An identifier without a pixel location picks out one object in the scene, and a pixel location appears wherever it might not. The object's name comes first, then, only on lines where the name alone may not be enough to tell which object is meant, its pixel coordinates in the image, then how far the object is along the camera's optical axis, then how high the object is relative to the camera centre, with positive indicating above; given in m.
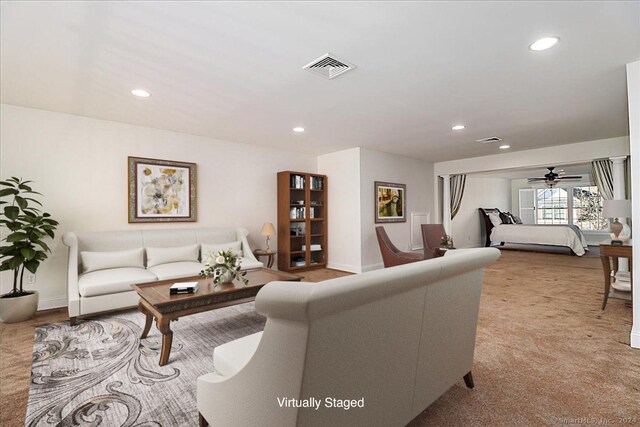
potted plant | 3.08 -0.30
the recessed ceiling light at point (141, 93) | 3.05 +1.30
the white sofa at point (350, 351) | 0.97 -0.55
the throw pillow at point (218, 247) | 4.36 -0.47
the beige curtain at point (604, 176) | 5.74 +0.72
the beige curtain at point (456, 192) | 7.94 +0.61
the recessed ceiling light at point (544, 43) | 2.17 +1.28
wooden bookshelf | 5.63 -0.09
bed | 7.77 -0.60
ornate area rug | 1.73 -1.14
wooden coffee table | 2.30 -0.69
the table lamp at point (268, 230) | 5.23 -0.25
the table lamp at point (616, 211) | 3.50 +0.02
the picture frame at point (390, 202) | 5.99 +0.27
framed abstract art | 4.26 +0.40
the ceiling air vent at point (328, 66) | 2.43 +1.28
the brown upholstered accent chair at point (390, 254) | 4.61 -0.64
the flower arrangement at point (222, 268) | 2.80 -0.49
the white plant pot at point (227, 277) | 2.82 -0.58
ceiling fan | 8.28 +1.10
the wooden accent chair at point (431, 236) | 5.60 -0.42
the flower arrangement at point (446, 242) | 5.55 -0.53
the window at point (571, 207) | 9.71 +0.21
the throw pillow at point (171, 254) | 3.95 -0.52
